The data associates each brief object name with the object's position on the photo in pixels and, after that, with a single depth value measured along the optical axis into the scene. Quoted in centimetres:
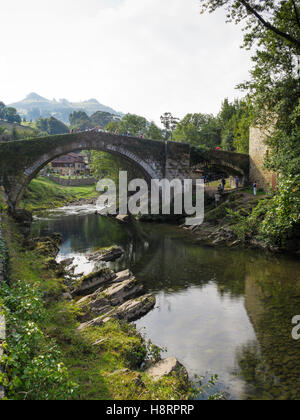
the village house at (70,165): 8944
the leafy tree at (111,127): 5370
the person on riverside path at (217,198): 2939
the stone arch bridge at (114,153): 2697
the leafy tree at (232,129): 4892
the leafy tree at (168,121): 8962
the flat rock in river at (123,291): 1091
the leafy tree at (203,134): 6919
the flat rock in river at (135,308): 990
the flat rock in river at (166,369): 641
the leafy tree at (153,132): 6781
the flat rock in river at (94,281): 1205
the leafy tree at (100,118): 15675
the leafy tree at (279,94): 1441
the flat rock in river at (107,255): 1777
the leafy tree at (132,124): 5710
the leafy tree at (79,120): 15311
